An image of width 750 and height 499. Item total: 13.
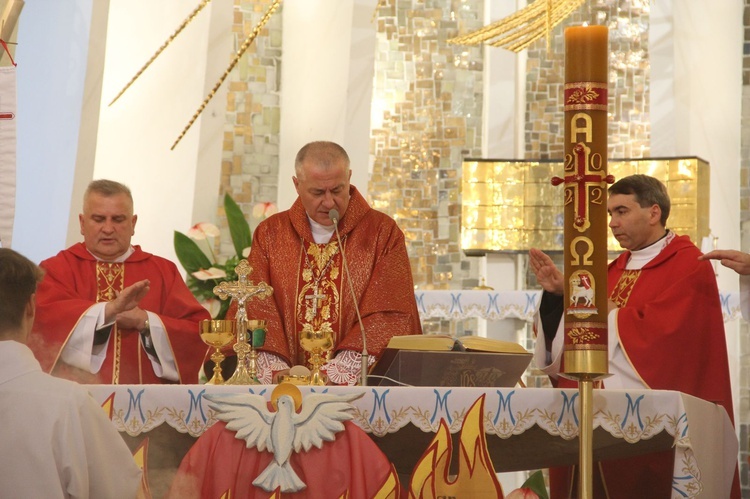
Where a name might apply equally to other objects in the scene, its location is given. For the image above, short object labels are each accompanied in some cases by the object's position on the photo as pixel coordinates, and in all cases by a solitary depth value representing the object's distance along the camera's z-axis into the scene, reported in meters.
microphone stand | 8.13
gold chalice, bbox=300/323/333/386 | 8.34
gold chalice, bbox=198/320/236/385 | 8.37
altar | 7.34
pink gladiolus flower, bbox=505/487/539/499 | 8.05
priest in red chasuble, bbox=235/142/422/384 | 9.73
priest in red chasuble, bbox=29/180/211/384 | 9.59
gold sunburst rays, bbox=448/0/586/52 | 16.91
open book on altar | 7.88
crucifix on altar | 8.36
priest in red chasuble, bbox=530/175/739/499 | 9.11
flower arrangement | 14.67
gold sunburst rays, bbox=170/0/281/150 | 16.22
